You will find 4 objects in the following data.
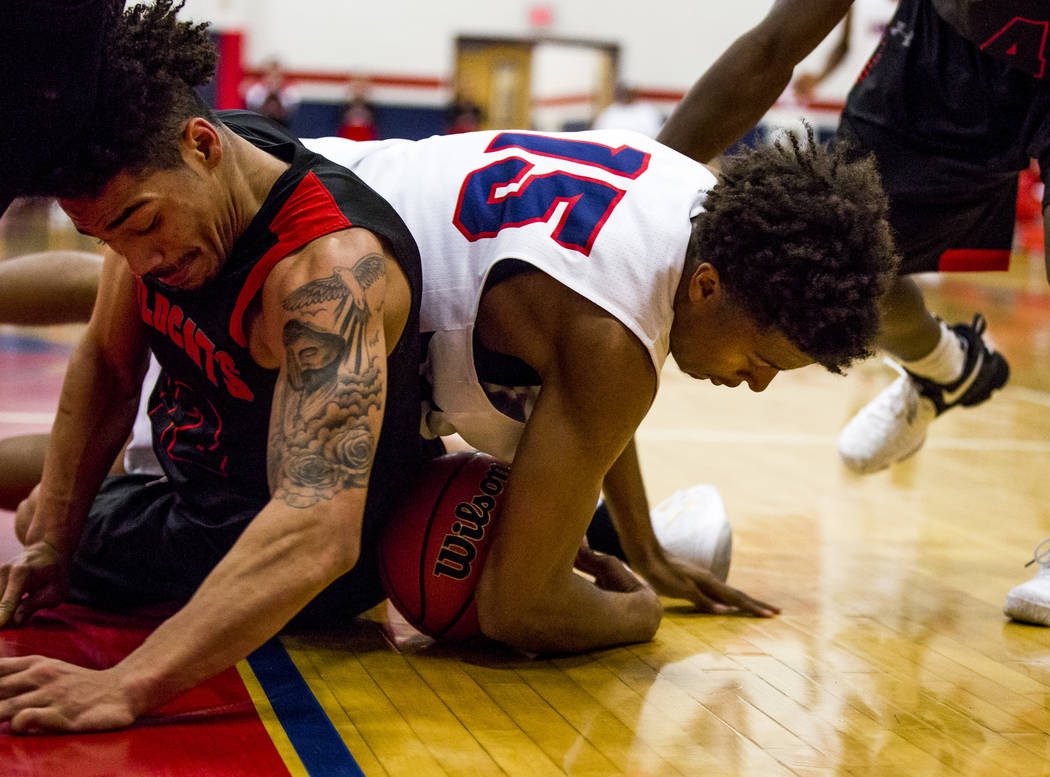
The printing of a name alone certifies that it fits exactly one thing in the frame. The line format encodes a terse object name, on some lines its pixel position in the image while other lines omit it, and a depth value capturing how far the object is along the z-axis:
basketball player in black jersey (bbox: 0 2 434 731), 2.77
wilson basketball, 3.11
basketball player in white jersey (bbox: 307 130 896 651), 2.90
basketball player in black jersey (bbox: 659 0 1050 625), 3.41
